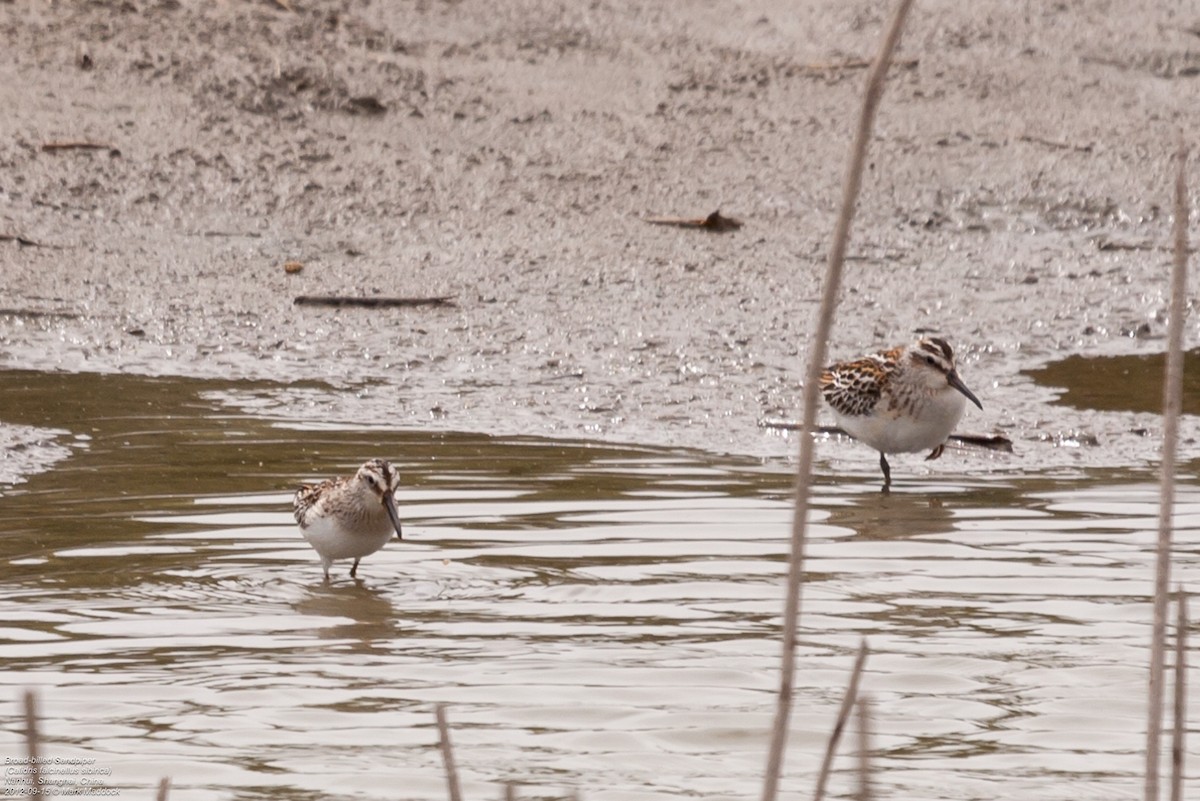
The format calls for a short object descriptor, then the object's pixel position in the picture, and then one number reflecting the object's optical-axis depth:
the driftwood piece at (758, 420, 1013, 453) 21.33
